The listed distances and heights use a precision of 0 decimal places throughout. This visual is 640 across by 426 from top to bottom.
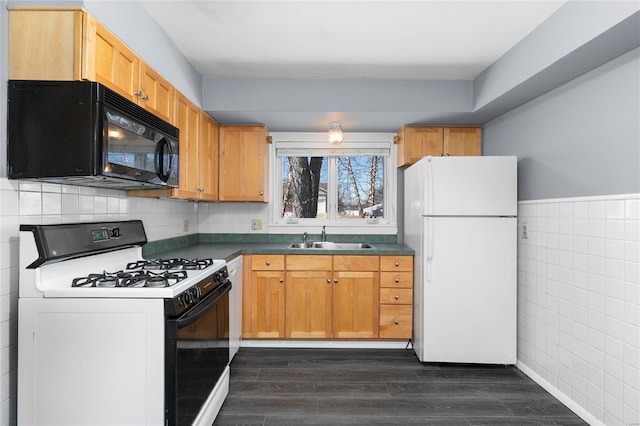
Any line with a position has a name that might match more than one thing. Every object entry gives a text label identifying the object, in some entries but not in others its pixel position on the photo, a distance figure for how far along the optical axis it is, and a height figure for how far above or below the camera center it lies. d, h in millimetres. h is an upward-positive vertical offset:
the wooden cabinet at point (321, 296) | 3199 -707
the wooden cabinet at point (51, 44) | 1553 +715
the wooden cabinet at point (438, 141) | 3484 +702
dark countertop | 2818 -305
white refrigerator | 2795 -328
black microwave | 1525 +346
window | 3914 +277
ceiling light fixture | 3293 +713
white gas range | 1518 -559
